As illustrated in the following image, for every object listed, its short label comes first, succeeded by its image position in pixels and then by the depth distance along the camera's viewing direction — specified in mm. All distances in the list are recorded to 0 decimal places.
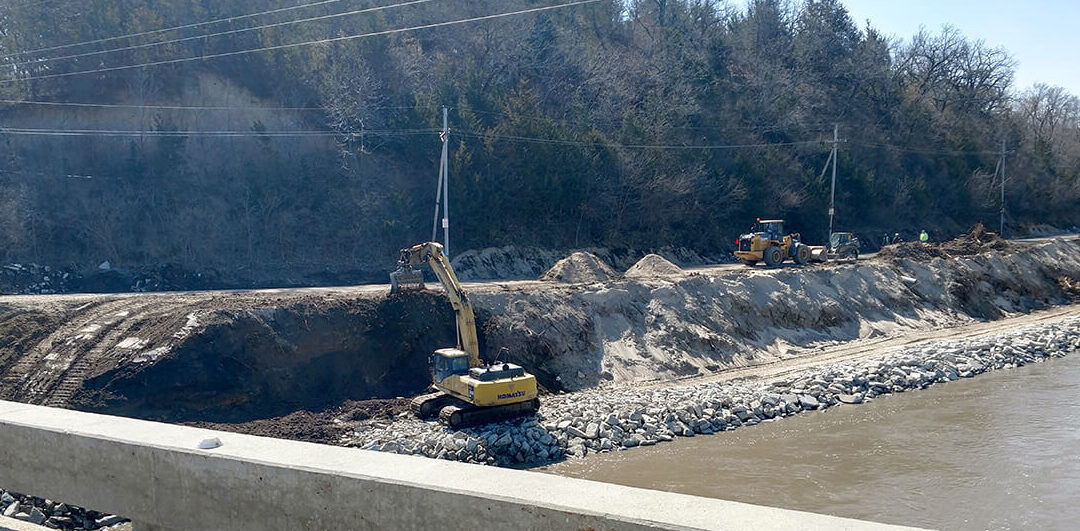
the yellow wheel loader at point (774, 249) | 33625
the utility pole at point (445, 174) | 28525
